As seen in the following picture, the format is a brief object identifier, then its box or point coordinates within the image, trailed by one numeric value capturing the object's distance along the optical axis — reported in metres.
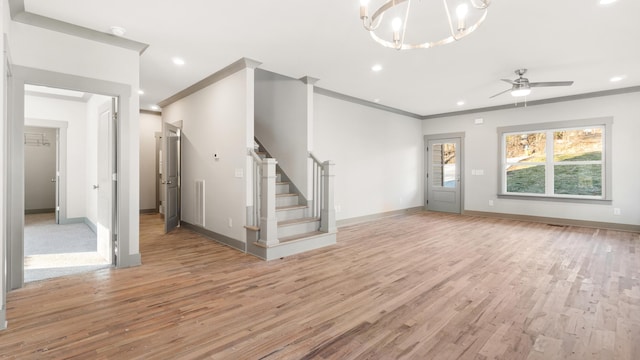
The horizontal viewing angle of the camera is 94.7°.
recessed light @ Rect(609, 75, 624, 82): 4.91
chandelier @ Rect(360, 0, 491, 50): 2.27
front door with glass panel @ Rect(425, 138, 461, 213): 7.87
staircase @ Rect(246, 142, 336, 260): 3.88
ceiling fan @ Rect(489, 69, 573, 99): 4.56
